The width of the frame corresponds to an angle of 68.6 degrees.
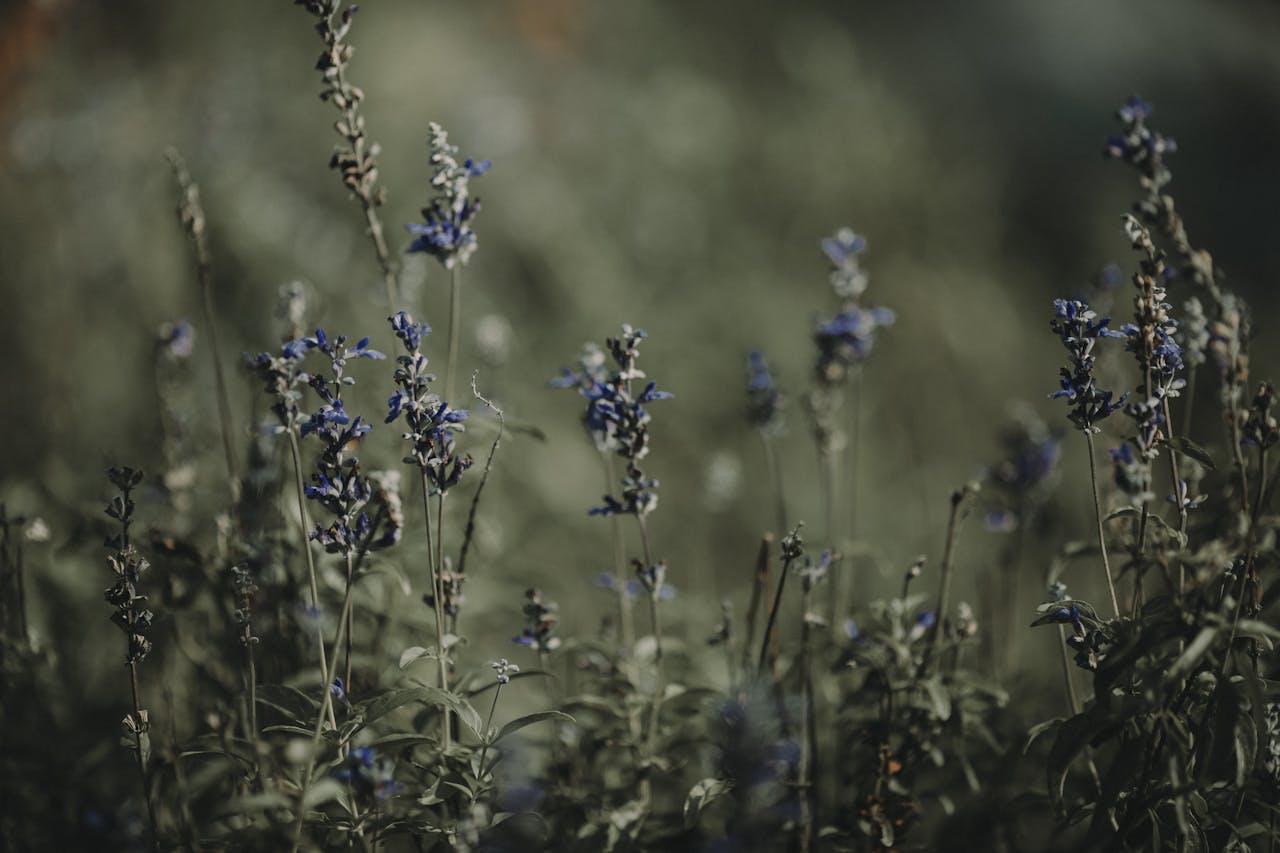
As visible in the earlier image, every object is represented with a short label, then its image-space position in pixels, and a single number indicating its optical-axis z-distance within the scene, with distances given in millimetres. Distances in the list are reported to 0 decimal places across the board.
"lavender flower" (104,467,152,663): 1865
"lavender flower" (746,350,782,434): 3053
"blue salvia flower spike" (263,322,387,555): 1932
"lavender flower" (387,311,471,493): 1950
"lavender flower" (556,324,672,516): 2180
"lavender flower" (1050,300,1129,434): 1978
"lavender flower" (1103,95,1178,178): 2270
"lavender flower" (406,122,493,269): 2203
